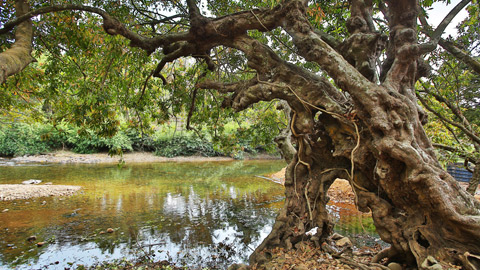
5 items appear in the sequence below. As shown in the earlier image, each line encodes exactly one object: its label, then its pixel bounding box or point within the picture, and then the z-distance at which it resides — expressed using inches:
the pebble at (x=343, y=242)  198.0
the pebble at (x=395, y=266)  138.4
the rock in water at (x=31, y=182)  466.9
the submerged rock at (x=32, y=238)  229.5
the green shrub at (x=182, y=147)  1018.7
